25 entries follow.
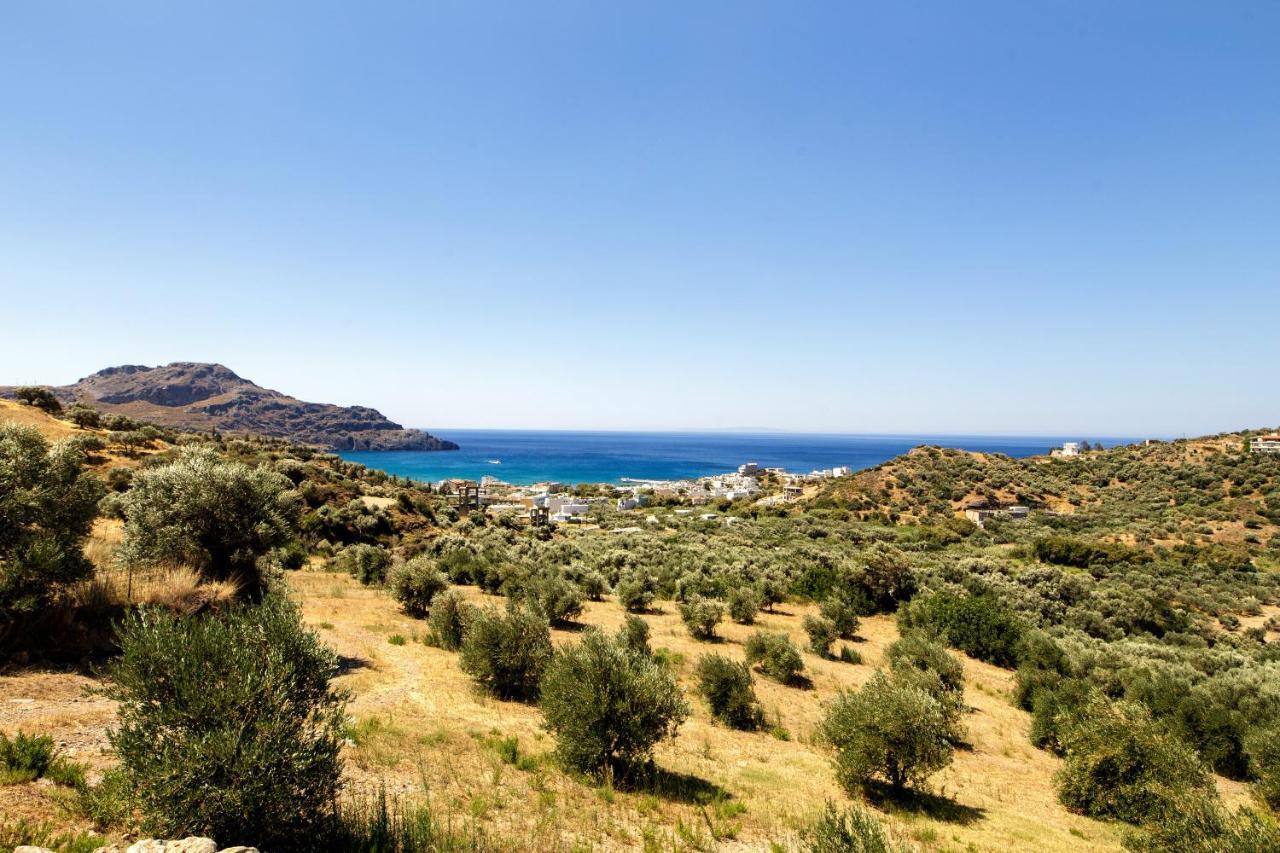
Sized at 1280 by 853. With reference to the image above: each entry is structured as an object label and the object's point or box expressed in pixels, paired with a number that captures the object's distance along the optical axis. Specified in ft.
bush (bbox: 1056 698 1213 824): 31.01
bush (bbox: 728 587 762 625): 72.43
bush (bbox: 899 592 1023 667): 69.82
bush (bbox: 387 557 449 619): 59.06
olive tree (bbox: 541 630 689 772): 28.45
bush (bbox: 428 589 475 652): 48.96
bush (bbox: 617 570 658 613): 74.08
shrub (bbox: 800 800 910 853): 17.99
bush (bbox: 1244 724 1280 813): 33.78
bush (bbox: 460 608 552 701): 40.01
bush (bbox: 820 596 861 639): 70.69
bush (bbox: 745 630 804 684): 52.85
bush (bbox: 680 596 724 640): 62.13
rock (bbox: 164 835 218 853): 13.87
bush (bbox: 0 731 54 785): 17.95
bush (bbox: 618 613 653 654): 50.91
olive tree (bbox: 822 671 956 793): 31.30
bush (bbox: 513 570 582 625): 61.52
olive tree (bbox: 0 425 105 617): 29.68
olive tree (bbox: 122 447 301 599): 40.04
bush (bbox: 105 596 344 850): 15.20
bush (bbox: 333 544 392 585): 74.03
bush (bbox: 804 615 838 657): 63.46
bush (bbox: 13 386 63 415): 122.31
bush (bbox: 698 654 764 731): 41.63
